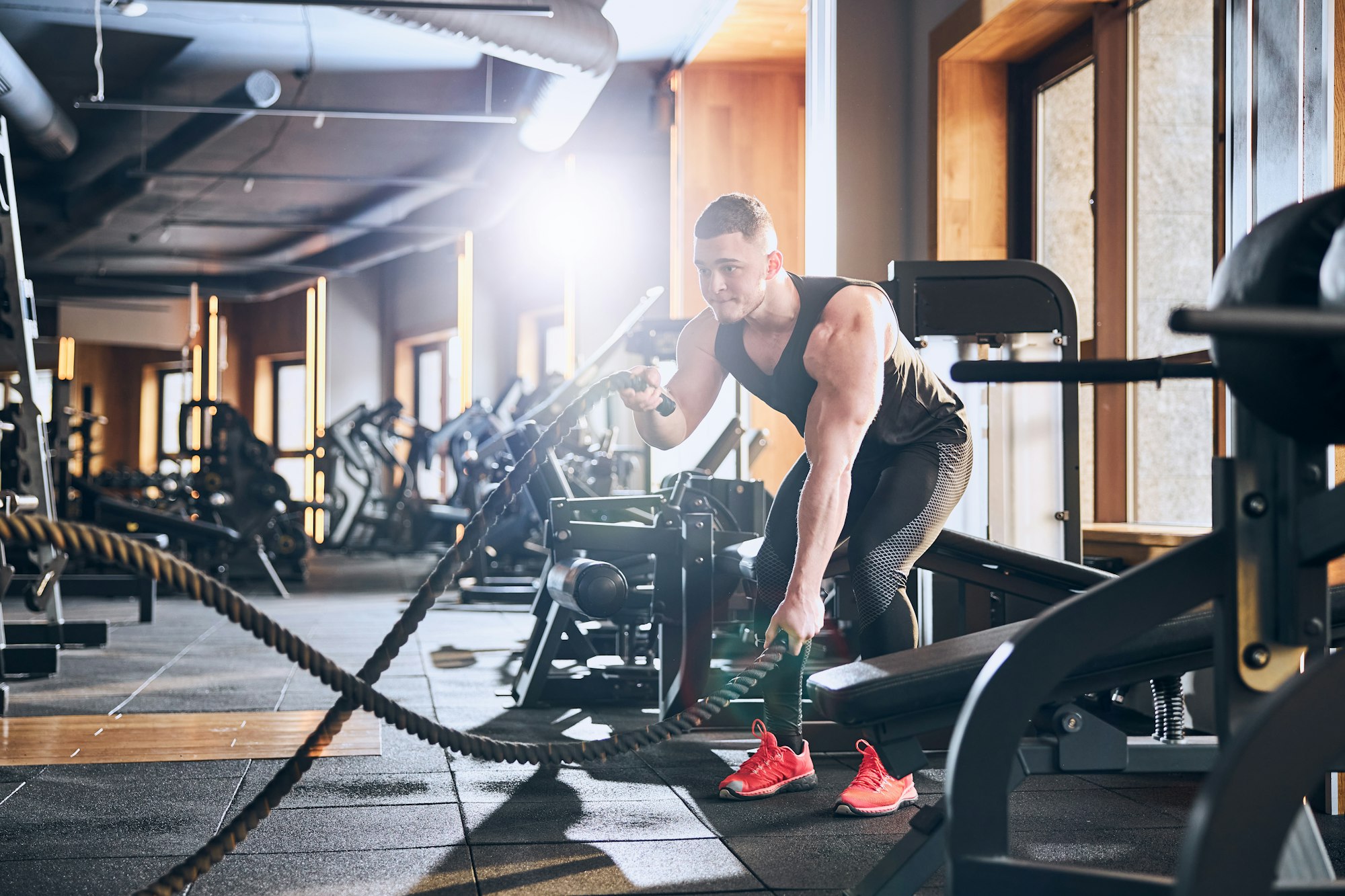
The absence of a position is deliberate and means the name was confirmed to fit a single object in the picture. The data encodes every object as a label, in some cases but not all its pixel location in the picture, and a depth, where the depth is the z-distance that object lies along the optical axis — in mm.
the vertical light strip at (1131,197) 3686
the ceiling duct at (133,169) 7340
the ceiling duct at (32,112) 6566
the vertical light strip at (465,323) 10297
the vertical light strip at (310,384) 12430
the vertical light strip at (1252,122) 2613
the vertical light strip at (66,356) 13609
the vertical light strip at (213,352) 13438
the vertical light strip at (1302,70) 2482
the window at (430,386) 12078
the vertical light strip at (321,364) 12289
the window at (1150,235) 3682
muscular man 2191
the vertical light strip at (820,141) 4500
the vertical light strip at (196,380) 13523
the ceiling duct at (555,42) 5262
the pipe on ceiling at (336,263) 9344
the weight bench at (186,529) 6578
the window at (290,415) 13469
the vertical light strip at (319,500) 11289
